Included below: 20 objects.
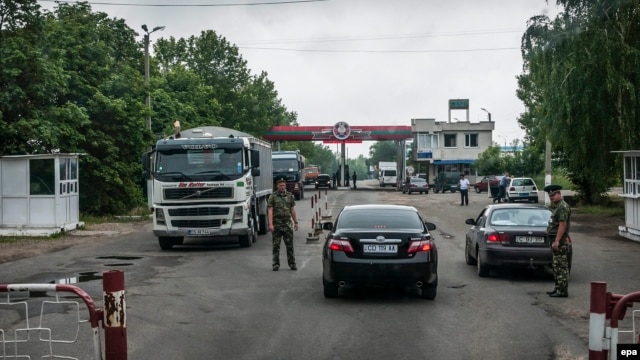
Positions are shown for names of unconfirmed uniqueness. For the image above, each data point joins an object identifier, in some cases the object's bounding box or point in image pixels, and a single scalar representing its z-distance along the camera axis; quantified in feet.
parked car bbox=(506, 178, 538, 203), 155.74
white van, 292.38
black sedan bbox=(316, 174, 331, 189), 233.55
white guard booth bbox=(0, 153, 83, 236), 81.46
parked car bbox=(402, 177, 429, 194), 216.33
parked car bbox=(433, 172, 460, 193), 235.81
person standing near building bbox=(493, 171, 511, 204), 149.89
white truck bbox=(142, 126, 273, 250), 66.74
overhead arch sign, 252.21
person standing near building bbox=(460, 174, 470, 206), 147.29
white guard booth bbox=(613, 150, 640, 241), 79.15
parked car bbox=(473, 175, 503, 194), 233.96
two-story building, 299.17
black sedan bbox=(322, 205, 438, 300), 38.22
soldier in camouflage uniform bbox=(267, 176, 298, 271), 51.62
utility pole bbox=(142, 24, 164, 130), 122.42
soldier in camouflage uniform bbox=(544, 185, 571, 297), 40.91
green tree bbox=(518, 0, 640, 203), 93.30
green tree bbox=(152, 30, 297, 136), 245.86
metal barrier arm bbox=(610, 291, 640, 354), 20.85
